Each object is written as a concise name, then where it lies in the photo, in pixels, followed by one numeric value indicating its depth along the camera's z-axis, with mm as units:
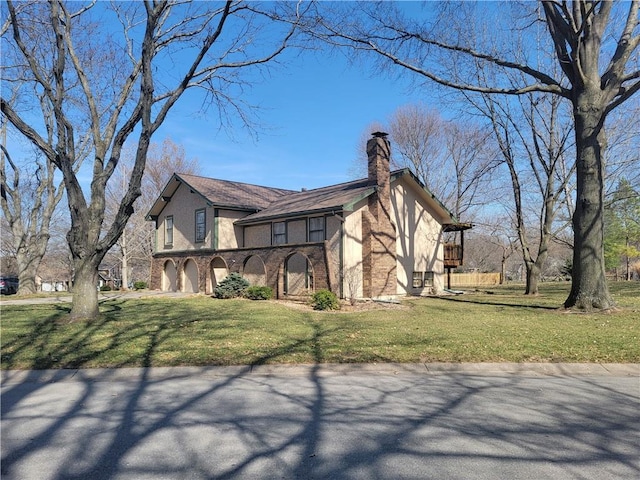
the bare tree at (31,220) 25692
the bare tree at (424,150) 34656
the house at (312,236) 18672
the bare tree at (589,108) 12672
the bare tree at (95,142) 10680
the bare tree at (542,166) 22594
